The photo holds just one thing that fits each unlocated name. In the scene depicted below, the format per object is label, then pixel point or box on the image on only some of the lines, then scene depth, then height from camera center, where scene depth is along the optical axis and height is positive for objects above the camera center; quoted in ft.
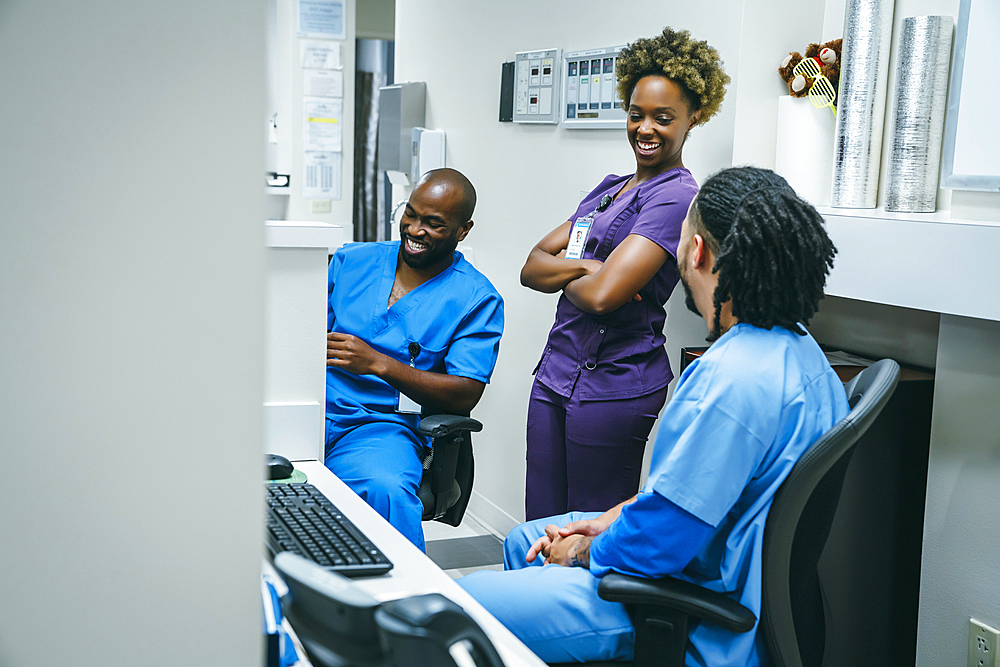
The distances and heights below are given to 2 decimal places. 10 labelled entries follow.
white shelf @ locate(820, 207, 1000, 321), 5.35 -0.33
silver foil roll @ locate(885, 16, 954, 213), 5.79 +0.64
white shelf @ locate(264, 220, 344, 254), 5.35 -0.32
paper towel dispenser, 13.04 +1.01
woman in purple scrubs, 6.94 -0.83
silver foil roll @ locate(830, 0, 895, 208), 6.11 +0.72
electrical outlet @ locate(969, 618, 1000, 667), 5.70 -2.79
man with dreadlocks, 3.98 -1.09
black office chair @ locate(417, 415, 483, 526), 6.76 -2.11
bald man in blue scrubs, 6.75 -1.17
